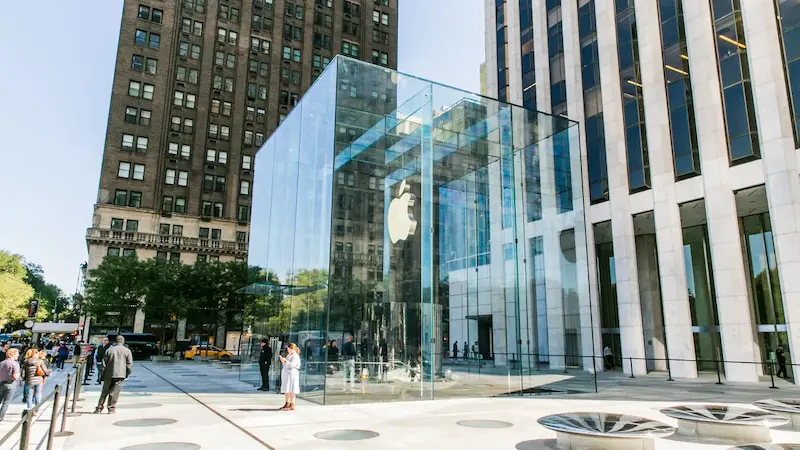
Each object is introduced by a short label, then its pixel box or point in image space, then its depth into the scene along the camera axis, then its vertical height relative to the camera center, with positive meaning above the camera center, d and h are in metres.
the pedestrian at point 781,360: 24.75 -1.17
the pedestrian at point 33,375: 13.48 -1.10
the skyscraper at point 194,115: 63.19 +27.76
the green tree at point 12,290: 58.45 +4.66
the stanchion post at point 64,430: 9.77 -1.83
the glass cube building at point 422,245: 15.74 +2.92
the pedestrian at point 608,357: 32.94 -1.41
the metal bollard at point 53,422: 7.24 -1.24
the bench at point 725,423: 8.55 -1.45
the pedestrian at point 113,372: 12.62 -0.97
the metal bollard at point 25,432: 4.21 -0.81
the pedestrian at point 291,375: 13.20 -1.08
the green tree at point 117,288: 48.16 +3.94
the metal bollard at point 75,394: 12.34 -1.50
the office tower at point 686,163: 23.33 +8.47
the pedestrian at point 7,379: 11.77 -1.06
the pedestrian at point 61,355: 32.41 -1.46
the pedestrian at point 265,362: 18.73 -1.05
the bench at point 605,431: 7.35 -1.36
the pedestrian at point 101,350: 22.94 -0.84
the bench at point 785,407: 9.95 -1.40
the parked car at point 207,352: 46.09 -1.80
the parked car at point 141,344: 45.50 -1.10
